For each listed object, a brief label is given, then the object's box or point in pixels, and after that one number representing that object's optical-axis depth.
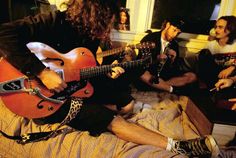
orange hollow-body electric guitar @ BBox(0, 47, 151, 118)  1.26
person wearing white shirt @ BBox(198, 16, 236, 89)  2.16
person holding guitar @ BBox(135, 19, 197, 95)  2.21
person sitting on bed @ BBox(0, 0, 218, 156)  1.25
